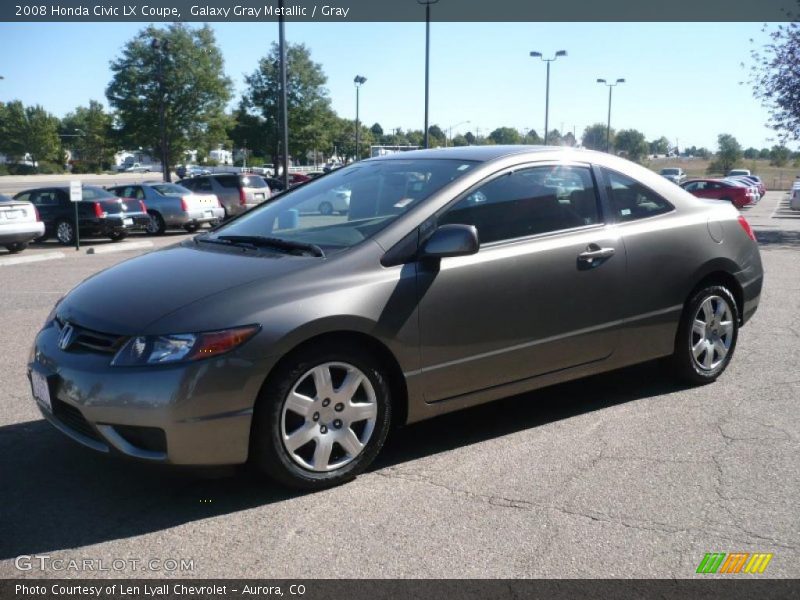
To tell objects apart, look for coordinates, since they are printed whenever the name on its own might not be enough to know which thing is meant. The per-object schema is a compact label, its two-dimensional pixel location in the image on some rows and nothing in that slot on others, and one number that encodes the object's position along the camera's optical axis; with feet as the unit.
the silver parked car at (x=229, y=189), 83.76
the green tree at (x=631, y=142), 362.53
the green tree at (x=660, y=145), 553.64
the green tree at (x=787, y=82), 82.17
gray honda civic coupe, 12.02
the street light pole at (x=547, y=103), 165.37
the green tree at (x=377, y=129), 383.26
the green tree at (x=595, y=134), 311.50
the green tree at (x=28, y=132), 270.67
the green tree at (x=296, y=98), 161.89
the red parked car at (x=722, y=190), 124.06
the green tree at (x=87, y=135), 277.44
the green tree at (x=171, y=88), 137.28
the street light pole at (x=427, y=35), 103.56
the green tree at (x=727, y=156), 300.40
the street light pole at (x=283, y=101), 73.77
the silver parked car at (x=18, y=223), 52.24
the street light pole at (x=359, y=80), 153.44
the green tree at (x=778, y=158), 305.47
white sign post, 58.13
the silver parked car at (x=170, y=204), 73.67
